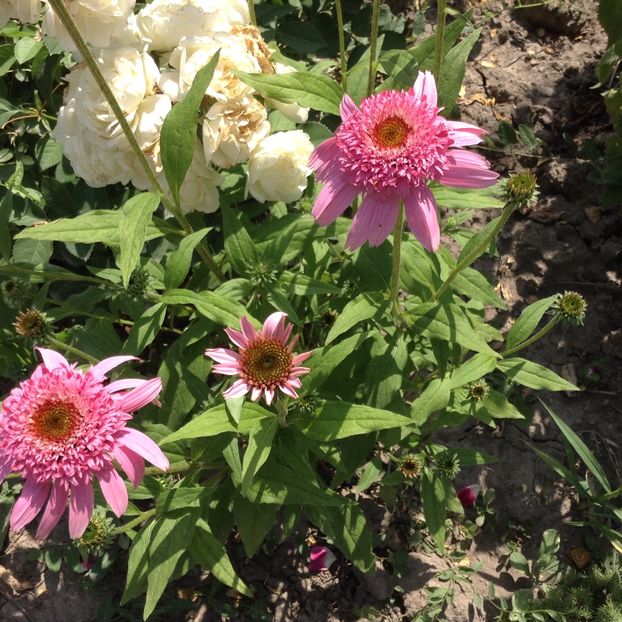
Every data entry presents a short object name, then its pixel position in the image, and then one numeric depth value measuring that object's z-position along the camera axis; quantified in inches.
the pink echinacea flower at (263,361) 13.7
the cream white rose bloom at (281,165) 15.4
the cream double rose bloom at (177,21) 14.7
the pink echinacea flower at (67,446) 12.8
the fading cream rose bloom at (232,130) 14.5
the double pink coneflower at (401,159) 12.9
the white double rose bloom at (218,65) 14.3
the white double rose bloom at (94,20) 13.3
